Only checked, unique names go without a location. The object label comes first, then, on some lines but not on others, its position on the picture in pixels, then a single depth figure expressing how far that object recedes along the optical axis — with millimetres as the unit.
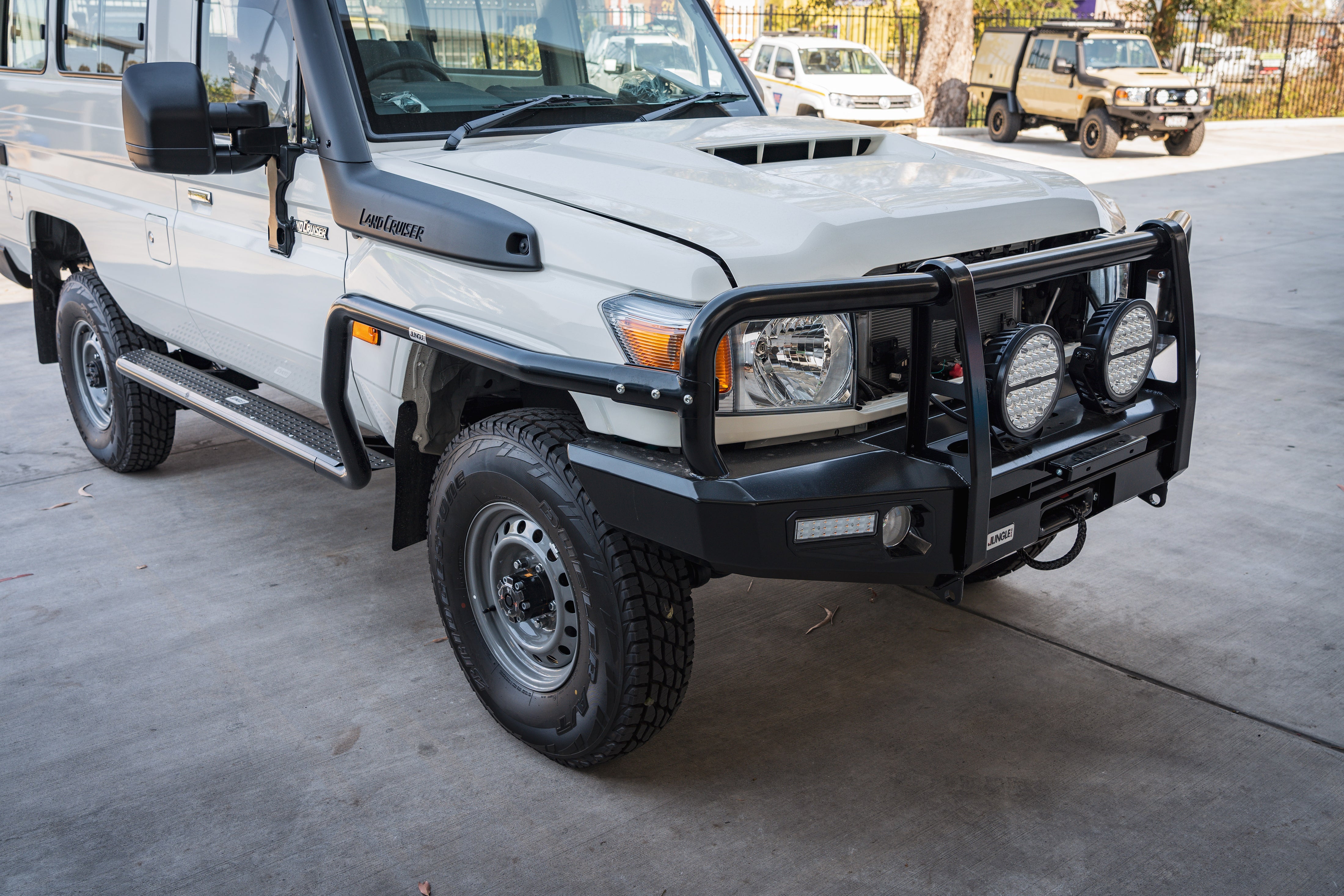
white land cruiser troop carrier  2477
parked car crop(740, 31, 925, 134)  17297
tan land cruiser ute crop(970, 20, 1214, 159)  16875
